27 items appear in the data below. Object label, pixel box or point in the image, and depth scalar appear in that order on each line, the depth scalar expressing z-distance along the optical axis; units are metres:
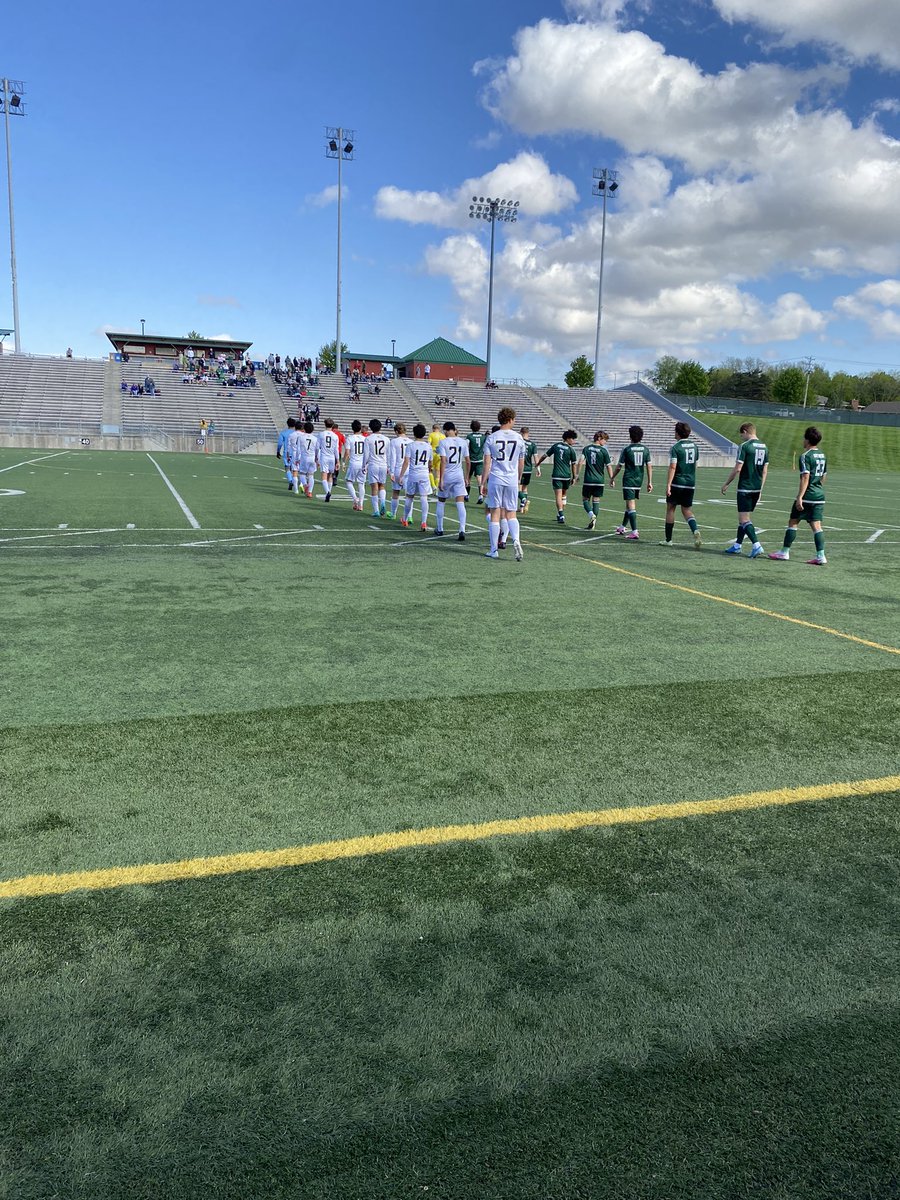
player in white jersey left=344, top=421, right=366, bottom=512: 17.02
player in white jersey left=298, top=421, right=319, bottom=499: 19.45
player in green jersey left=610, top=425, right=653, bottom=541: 13.99
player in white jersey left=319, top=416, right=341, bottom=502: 19.31
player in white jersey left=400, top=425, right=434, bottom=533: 13.89
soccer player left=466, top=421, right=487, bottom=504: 18.06
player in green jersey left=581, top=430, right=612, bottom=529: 15.13
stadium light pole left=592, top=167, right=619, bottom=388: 62.31
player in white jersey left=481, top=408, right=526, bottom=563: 11.02
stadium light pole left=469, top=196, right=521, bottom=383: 64.75
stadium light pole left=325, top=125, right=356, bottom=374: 59.57
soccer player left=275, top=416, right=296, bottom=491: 21.66
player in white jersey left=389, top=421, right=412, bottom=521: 14.90
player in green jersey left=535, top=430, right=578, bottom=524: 15.62
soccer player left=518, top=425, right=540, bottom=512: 17.03
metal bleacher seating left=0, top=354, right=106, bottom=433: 46.91
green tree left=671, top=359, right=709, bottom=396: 109.81
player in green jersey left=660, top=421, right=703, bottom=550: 12.76
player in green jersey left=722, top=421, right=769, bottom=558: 12.34
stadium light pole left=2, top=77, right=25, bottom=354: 55.11
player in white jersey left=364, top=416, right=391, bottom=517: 16.17
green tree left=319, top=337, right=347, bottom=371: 119.81
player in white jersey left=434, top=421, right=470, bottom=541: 13.16
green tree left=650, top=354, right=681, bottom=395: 139.50
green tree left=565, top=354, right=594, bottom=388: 93.12
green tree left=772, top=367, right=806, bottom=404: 111.25
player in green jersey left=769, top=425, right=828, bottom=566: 11.47
